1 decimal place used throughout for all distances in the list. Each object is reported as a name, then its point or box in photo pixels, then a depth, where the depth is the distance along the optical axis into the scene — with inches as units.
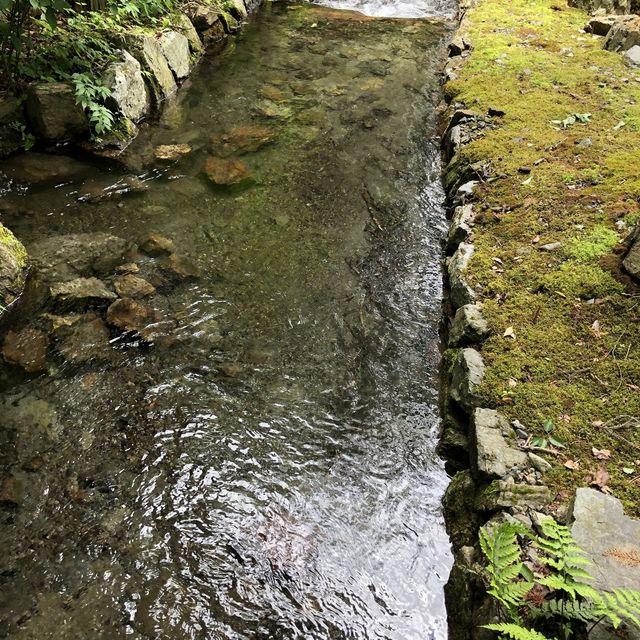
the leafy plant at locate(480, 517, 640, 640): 98.5
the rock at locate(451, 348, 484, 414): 171.3
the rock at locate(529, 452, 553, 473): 144.6
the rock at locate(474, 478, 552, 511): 135.9
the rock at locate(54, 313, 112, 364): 195.0
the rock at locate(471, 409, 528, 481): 146.6
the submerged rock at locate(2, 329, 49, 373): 189.0
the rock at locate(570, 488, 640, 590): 108.8
